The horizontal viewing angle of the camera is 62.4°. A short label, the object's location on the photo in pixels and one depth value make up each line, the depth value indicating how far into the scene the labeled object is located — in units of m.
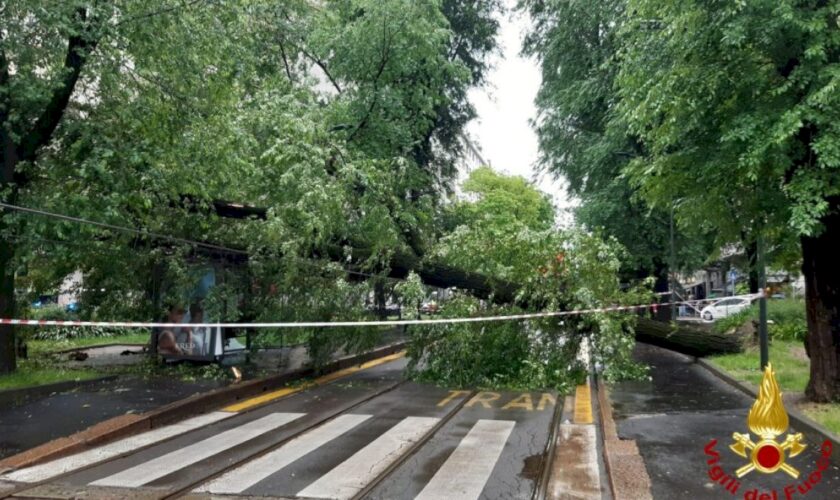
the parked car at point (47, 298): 15.07
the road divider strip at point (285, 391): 11.09
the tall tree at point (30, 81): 10.62
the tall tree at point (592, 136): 22.56
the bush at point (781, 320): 17.96
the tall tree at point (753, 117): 7.78
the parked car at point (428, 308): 13.77
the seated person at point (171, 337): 13.99
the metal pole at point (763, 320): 12.88
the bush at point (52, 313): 18.52
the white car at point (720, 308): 34.83
